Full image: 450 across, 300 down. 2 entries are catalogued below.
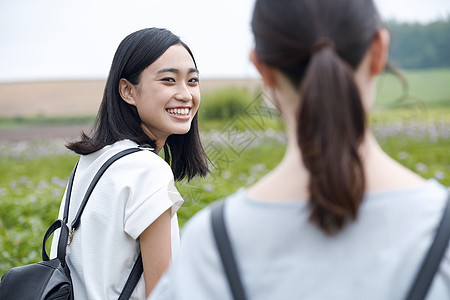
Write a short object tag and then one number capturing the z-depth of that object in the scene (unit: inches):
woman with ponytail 43.7
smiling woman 65.5
